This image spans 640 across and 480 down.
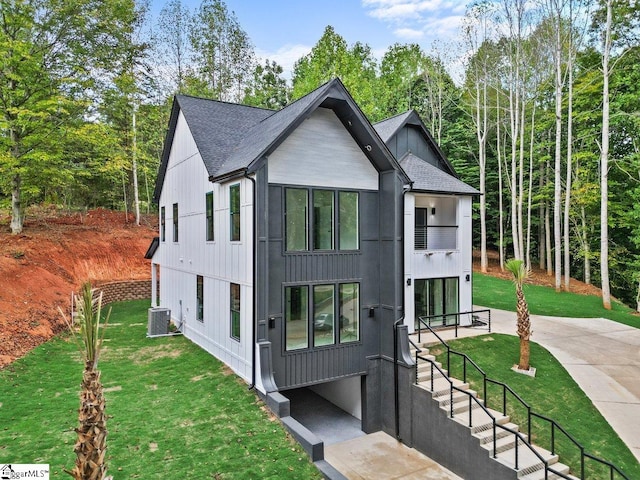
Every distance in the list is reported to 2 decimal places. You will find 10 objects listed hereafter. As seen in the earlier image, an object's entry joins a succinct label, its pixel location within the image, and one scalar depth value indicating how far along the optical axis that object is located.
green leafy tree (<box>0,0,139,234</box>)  16.66
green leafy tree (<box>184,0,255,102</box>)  28.08
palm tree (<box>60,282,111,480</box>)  3.44
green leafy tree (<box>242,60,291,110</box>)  32.47
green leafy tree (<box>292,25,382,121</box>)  25.69
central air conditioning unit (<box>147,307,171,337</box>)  13.49
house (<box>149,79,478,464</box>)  8.98
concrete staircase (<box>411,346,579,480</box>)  7.47
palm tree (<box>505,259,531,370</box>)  10.70
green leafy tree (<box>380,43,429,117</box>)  32.44
